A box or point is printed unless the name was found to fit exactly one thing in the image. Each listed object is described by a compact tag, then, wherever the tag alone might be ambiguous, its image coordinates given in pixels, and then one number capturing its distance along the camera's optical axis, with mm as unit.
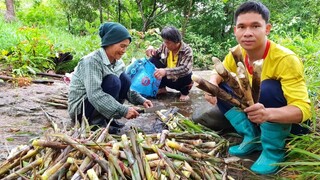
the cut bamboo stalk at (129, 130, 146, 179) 1546
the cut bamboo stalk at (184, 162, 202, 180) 1680
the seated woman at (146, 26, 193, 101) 3982
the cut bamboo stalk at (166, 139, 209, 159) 1833
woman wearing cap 2508
